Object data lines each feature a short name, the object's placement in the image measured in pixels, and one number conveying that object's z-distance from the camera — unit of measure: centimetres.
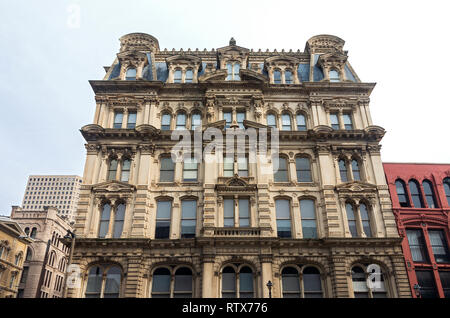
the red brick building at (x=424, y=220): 2511
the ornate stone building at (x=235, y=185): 2439
